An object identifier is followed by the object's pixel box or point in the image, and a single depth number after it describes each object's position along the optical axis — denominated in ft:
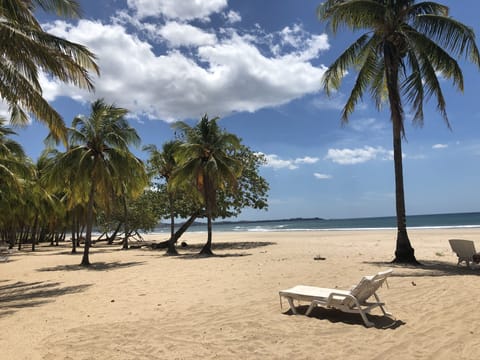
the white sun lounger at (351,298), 17.37
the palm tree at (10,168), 57.82
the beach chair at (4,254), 66.57
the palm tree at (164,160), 75.97
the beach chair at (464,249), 34.73
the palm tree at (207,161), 61.46
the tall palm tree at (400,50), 38.96
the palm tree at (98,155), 51.39
